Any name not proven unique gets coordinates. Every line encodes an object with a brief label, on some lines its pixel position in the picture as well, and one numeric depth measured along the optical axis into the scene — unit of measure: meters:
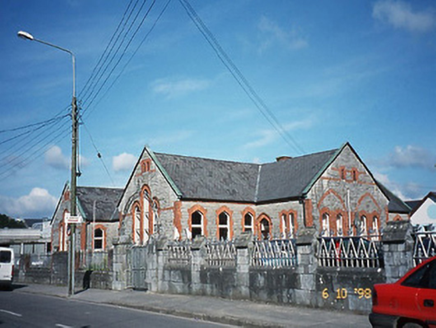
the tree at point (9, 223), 109.00
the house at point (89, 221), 39.53
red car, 7.02
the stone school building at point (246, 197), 29.06
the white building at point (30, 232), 66.19
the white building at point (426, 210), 57.44
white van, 23.61
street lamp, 20.67
